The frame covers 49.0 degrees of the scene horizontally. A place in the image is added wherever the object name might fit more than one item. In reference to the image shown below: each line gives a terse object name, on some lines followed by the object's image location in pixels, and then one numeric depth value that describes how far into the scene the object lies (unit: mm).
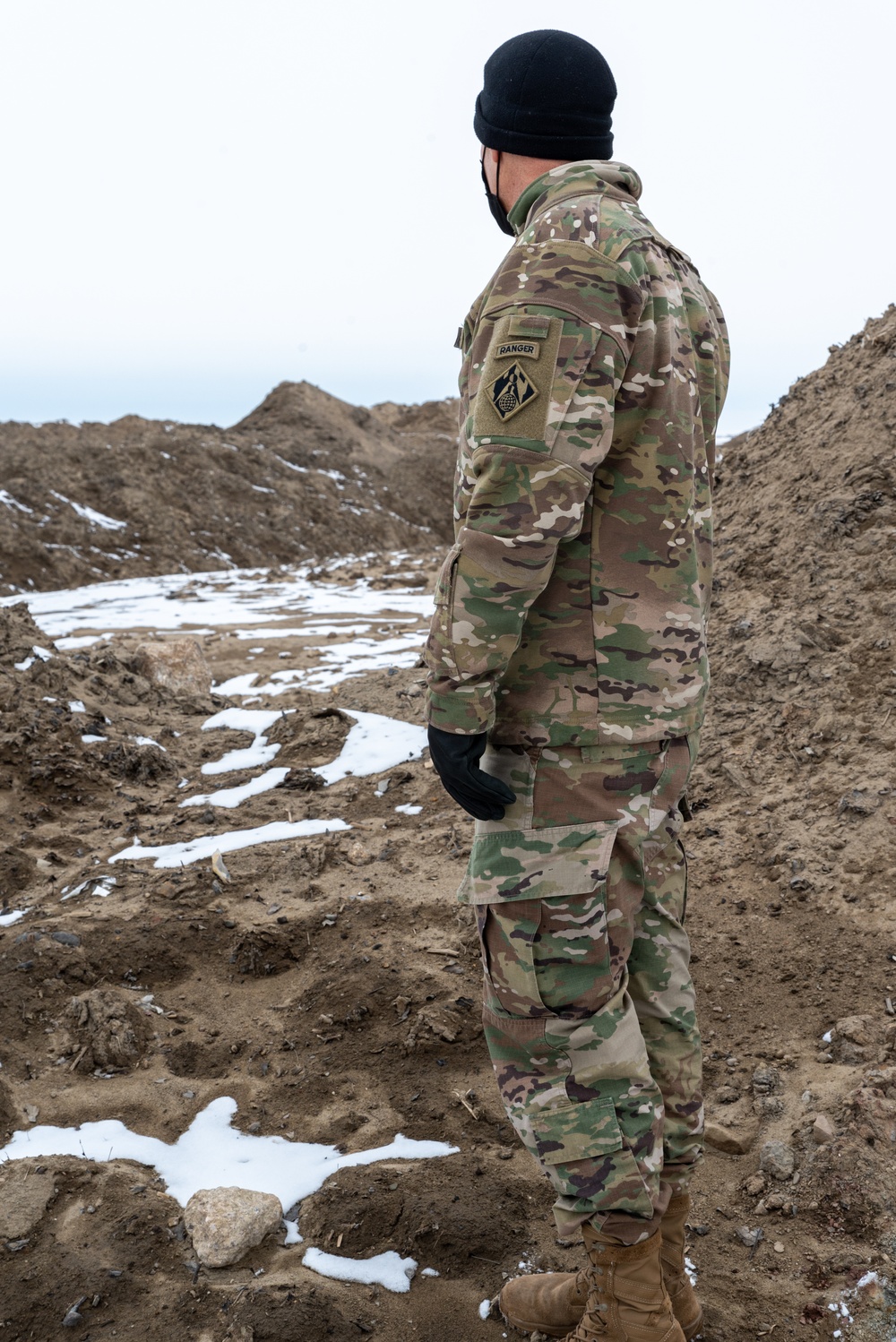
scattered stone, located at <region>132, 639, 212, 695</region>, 6875
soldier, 1513
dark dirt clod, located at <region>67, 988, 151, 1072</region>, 2770
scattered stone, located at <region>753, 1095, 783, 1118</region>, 2329
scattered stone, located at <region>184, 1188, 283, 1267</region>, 2033
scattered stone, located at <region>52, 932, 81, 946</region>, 3270
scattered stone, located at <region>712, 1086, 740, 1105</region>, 2426
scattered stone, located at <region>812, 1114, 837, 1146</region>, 2143
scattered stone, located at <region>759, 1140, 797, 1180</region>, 2131
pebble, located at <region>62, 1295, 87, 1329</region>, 1879
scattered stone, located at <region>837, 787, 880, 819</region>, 3214
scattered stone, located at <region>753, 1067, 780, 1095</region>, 2414
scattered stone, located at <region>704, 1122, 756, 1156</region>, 2262
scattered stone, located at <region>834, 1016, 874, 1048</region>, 2432
